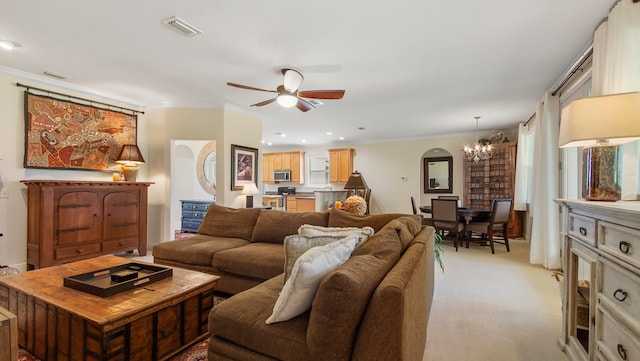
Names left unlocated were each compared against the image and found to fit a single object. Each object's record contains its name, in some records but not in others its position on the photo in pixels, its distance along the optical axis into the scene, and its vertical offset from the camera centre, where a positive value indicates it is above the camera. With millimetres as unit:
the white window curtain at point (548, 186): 3756 -59
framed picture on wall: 4832 +223
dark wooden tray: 1761 -697
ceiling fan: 3139 +967
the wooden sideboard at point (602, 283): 1207 -501
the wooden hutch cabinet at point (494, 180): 6109 +23
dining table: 5062 -603
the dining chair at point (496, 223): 4781 -733
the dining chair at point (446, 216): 4910 -619
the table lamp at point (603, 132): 1566 +283
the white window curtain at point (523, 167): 5645 +279
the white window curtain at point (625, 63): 1867 +814
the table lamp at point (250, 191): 4859 -213
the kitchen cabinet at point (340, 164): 8203 +438
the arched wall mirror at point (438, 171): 7285 +242
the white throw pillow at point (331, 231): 1876 -363
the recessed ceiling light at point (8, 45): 2734 +1270
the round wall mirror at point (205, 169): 7621 +238
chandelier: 5907 +635
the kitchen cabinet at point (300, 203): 8242 -709
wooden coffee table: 1512 -823
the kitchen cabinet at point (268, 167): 9320 +361
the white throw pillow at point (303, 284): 1278 -470
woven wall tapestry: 3561 +589
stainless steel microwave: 8906 +118
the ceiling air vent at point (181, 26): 2344 +1274
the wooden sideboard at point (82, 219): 3359 -555
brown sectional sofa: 1064 -572
